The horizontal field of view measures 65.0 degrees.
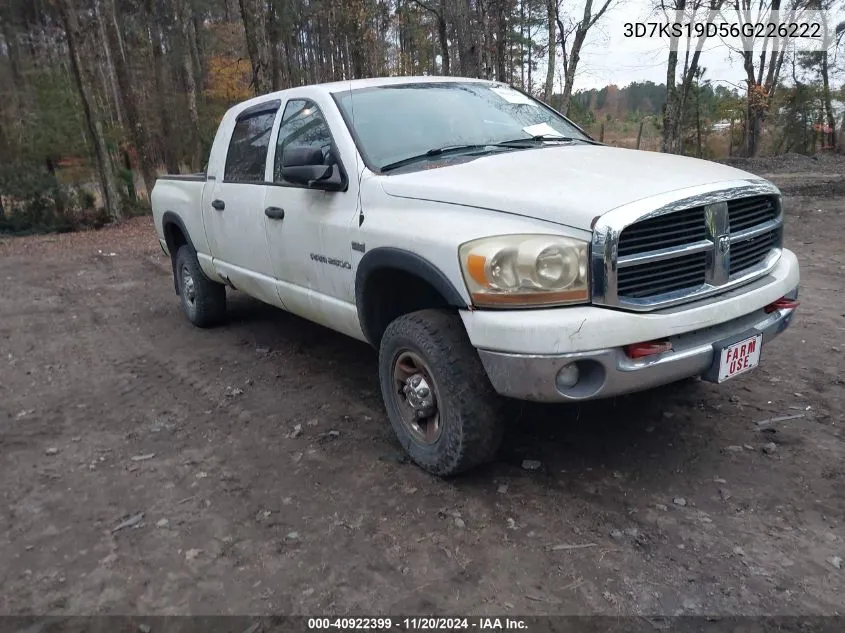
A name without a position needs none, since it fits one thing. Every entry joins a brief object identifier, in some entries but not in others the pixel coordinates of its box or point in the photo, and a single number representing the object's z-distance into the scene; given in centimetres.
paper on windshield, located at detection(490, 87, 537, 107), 447
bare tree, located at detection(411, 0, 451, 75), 1891
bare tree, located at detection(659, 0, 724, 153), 1599
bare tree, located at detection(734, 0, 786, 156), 2631
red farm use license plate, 292
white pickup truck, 269
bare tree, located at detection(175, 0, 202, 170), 2090
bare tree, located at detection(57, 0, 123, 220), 1439
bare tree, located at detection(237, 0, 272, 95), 1324
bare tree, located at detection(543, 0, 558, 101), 2073
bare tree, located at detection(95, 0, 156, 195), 1683
